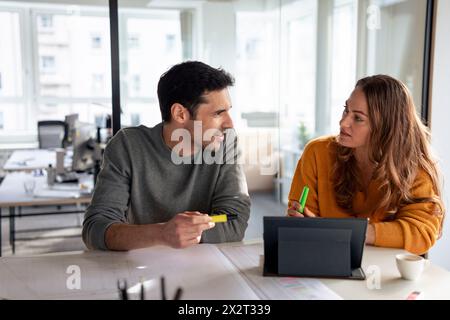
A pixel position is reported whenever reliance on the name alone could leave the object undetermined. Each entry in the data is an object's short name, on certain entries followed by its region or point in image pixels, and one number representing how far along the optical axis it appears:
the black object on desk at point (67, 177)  3.52
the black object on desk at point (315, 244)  1.27
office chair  5.23
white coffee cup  1.27
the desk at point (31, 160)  3.97
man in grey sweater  1.71
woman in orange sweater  1.61
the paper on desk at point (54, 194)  3.08
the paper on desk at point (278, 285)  1.18
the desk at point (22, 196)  2.95
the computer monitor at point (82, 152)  3.32
